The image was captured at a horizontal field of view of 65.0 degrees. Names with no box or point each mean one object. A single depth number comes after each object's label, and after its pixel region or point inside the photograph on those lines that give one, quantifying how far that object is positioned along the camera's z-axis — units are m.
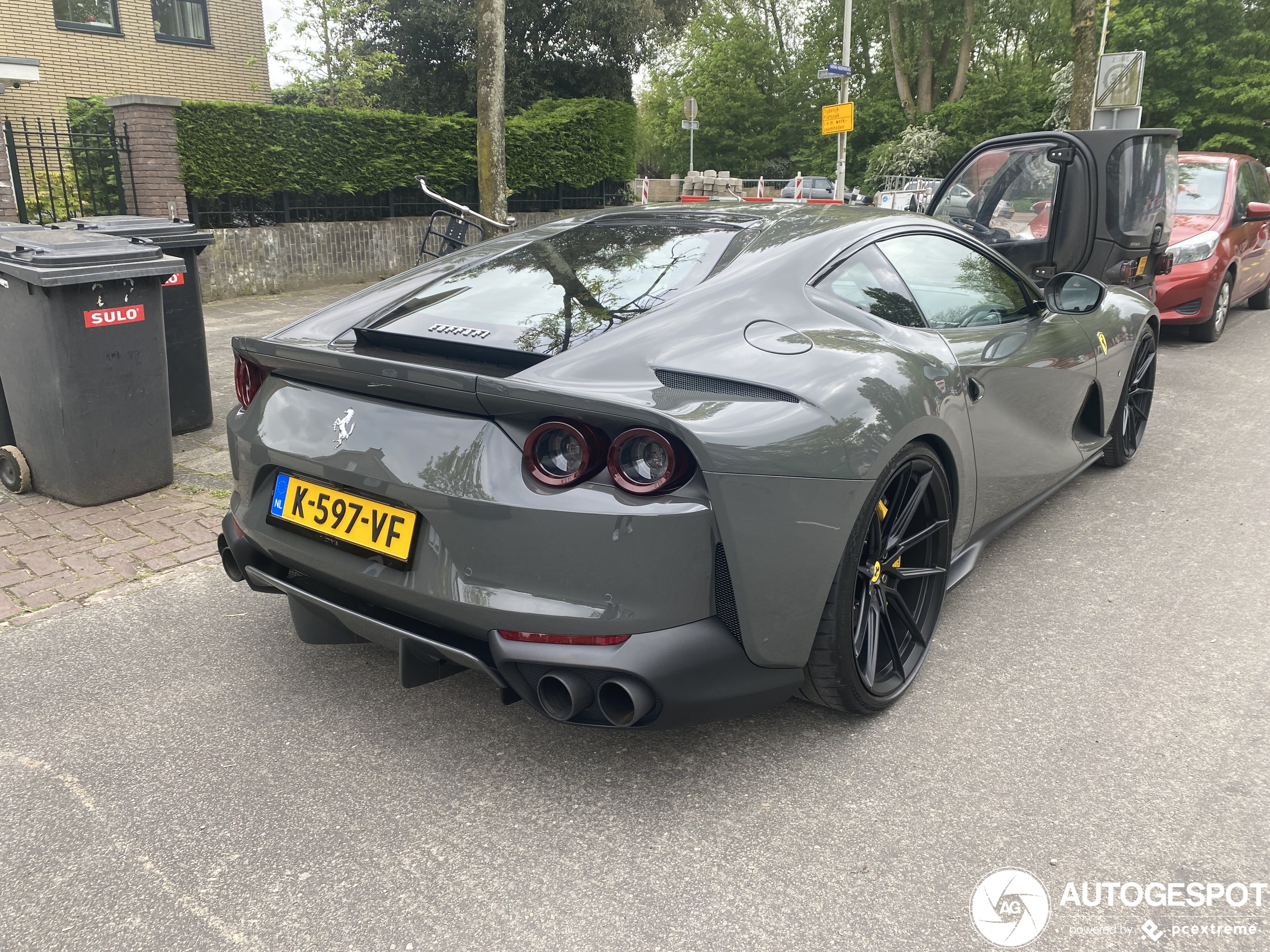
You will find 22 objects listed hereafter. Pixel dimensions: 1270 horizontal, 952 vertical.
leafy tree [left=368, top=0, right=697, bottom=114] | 18.20
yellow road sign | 18.27
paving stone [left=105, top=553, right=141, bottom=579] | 3.79
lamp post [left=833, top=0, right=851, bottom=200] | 21.03
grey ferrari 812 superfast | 2.15
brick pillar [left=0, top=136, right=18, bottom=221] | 9.62
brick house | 15.77
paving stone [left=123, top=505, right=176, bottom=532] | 4.34
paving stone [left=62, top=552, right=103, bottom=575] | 3.80
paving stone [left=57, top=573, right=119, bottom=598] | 3.61
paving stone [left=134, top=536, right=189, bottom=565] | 3.96
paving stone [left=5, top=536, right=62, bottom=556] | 3.99
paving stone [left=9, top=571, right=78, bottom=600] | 3.61
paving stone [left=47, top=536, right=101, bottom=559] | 3.96
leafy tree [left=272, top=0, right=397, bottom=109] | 16.22
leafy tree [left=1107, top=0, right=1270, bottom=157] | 27.94
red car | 8.55
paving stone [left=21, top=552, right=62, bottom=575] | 3.80
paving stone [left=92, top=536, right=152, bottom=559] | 3.97
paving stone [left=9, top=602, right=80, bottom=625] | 3.39
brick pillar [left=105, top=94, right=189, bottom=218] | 10.48
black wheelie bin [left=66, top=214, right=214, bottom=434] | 5.41
